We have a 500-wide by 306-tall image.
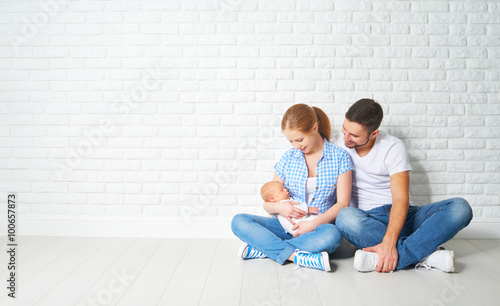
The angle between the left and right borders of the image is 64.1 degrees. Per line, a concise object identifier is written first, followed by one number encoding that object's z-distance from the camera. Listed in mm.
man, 2059
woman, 2152
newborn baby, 2303
